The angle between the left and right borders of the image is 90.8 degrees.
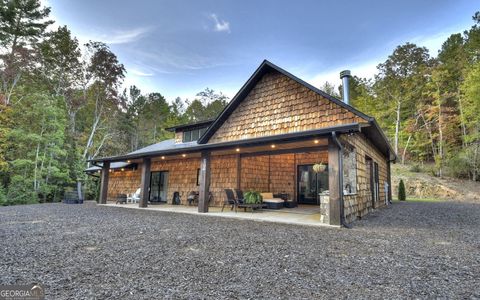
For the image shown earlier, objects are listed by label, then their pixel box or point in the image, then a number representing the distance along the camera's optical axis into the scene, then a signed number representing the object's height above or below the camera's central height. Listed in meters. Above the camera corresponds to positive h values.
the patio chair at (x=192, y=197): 12.27 -0.98
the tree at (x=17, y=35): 16.12 +9.95
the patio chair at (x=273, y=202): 10.74 -1.04
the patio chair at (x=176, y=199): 13.39 -1.19
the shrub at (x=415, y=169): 21.04 +1.09
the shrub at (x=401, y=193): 16.69 -0.87
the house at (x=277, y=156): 7.09 +1.05
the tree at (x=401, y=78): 24.05 +10.69
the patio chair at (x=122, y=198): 13.64 -1.21
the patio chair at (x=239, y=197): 9.60 -0.74
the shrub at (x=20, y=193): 14.17 -1.05
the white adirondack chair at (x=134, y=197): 14.30 -1.19
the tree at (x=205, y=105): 32.69 +10.25
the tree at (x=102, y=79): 20.53 +8.62
